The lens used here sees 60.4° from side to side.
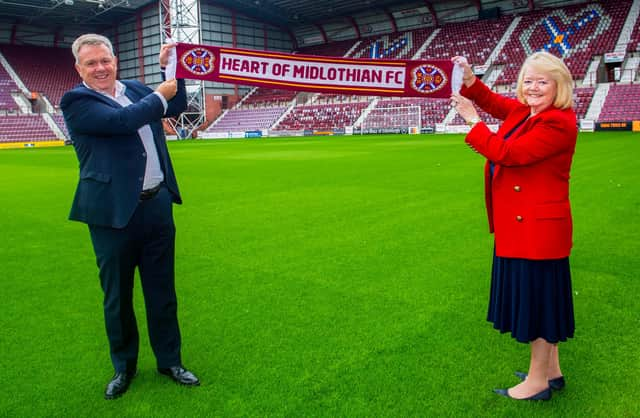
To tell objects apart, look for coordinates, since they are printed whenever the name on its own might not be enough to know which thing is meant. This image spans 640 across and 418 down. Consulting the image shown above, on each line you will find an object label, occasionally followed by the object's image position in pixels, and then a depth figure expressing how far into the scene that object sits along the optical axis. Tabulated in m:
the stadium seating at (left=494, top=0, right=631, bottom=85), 40.09
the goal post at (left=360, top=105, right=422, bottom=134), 41.72
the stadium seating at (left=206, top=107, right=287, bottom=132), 51.84
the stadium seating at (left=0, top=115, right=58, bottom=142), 46.38
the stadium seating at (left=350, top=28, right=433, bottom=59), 51.00
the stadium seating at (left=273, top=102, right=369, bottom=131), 47.66
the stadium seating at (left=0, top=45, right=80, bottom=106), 53.62
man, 3.06
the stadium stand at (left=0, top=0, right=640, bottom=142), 39.44
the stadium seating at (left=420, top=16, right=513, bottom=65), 46.47
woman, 2.80
